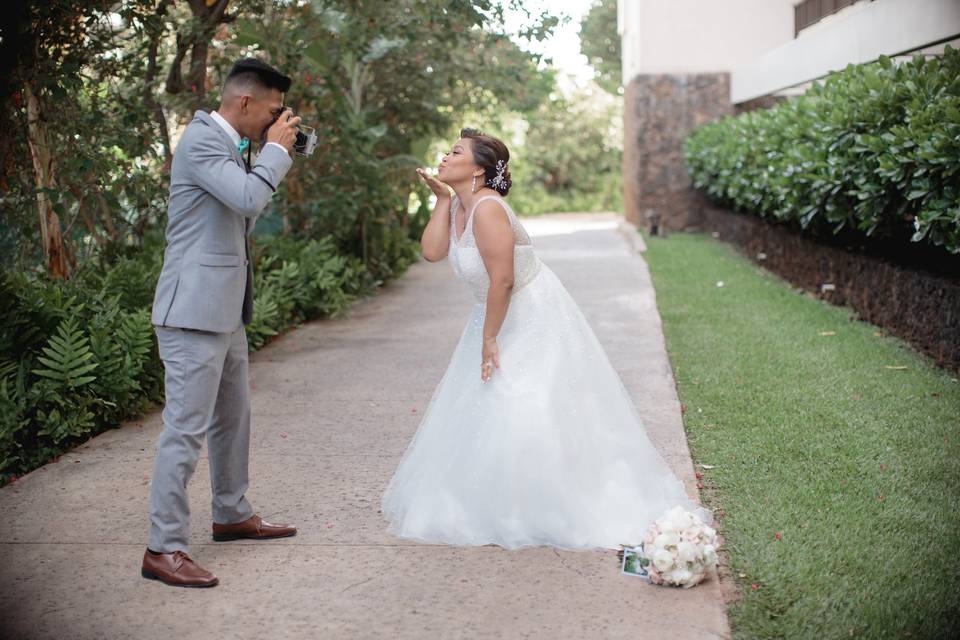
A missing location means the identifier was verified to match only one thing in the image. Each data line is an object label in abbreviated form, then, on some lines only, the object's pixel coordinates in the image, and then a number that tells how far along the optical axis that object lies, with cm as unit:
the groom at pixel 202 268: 409
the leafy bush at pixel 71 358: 600
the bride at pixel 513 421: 459
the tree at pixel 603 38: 4041
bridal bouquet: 397
